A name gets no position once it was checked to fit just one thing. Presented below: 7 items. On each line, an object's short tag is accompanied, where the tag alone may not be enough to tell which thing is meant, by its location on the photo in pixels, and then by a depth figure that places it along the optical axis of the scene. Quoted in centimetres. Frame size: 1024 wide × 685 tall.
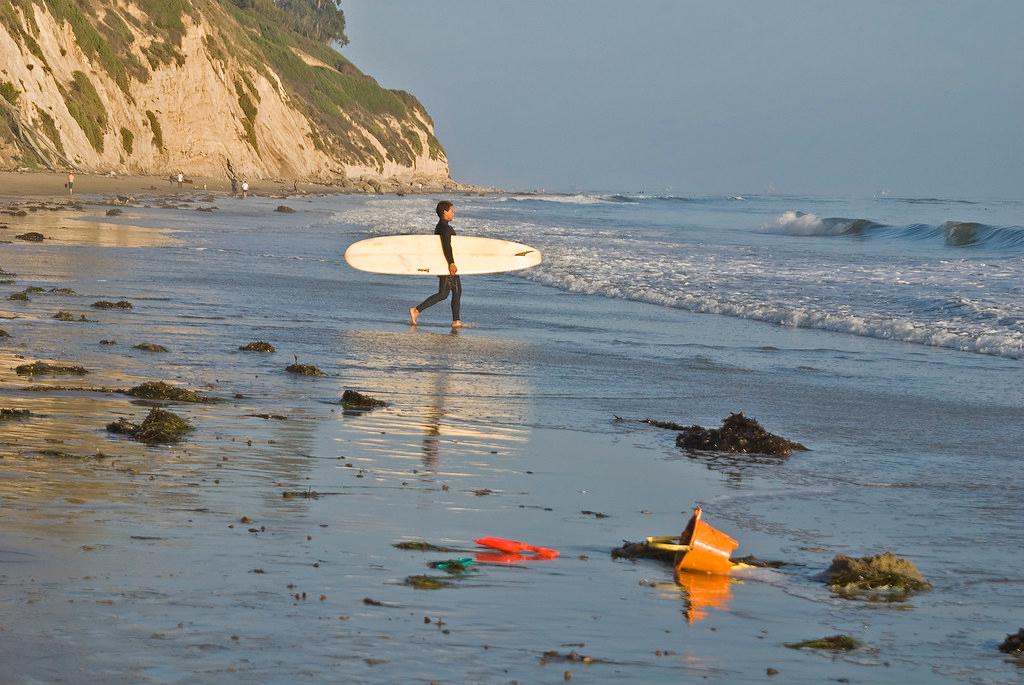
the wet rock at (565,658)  967
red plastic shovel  1280
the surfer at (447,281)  3547
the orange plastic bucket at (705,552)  1269
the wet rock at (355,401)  2125
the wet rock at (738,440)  1944
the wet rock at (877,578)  1237
